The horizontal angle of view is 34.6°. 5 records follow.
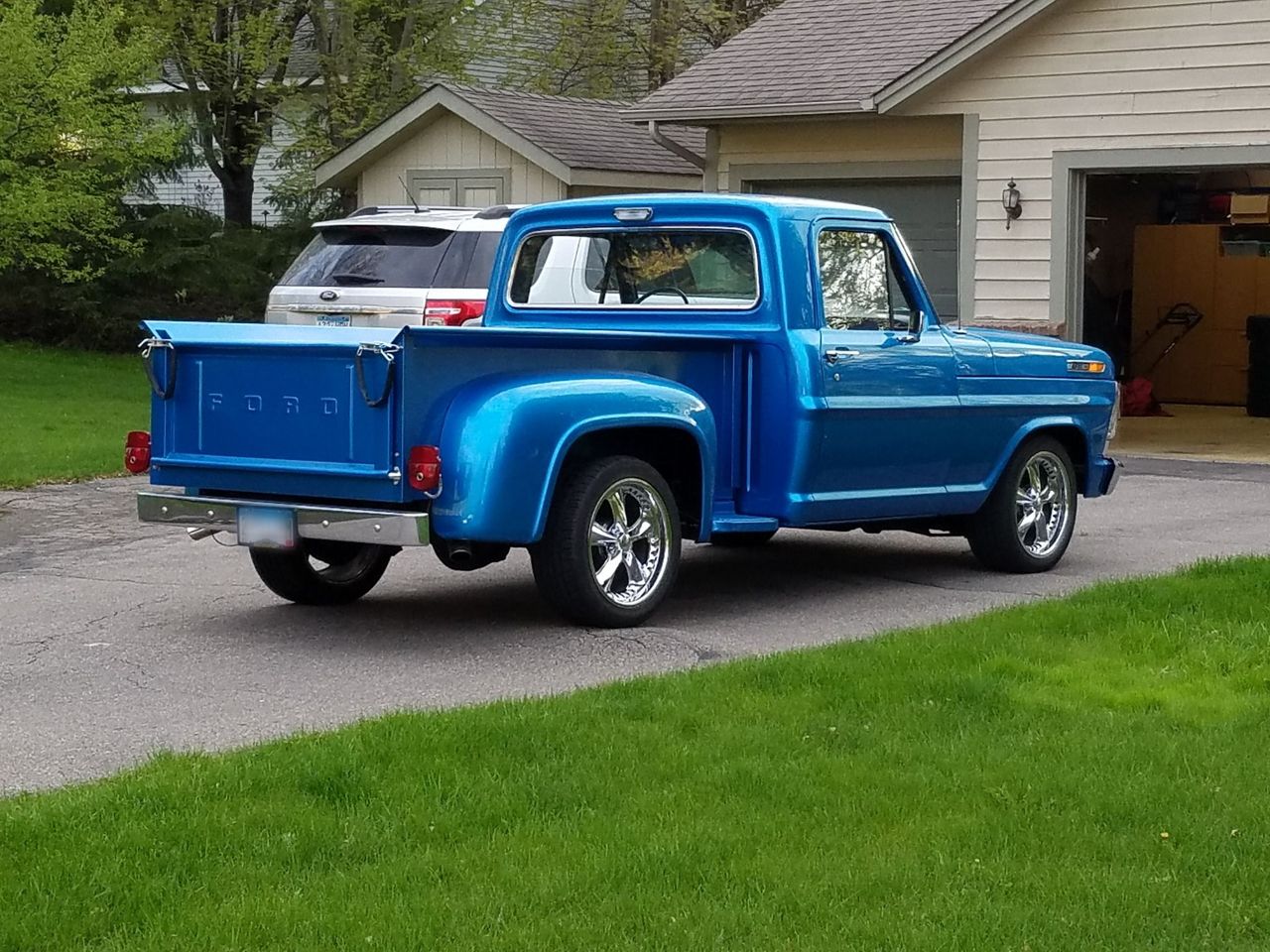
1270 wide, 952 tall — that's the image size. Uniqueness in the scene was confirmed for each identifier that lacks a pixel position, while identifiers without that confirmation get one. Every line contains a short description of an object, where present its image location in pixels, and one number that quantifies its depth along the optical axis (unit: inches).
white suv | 592.1
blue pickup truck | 307.9
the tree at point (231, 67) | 1109.3
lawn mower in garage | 896.9
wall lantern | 685.3
